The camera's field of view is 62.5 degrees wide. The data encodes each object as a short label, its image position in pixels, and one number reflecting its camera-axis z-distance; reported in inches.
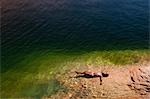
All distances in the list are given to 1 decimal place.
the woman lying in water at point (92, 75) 442.2
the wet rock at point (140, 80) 418.1
